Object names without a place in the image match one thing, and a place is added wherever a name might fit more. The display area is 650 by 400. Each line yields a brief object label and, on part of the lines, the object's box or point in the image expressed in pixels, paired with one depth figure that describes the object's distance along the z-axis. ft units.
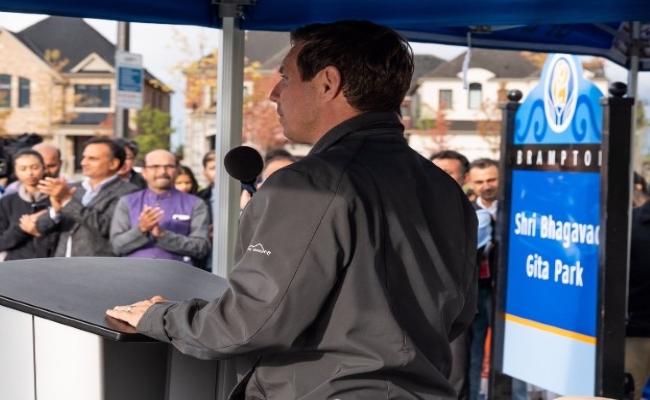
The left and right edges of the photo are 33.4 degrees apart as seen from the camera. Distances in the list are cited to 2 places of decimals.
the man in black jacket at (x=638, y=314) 19.72
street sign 46.34
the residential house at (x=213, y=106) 116.88
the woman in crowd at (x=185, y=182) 28.27
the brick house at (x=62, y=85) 142.10
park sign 16.47
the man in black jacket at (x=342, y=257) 6.70
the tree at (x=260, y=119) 125.70
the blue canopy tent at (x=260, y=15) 11.57
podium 7.80
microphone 8.78
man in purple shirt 21.03
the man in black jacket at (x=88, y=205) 21.44
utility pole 53.26
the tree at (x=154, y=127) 136.87
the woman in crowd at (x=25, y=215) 22.08
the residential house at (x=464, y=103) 149.79
